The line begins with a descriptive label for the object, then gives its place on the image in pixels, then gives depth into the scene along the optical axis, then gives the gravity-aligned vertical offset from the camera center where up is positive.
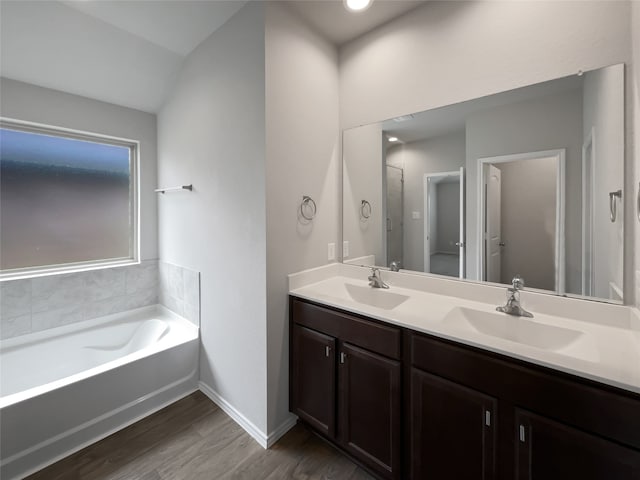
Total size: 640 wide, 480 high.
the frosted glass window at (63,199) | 2.17 +0.36
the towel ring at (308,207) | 1.84 +0.21
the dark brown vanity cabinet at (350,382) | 1.31 -0.79
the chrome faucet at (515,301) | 1.32 -0.33
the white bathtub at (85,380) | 1.48 -0.97
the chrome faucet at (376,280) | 1.84 -0.30
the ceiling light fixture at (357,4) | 1.55 +1.34
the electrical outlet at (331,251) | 2.07 -0.11
